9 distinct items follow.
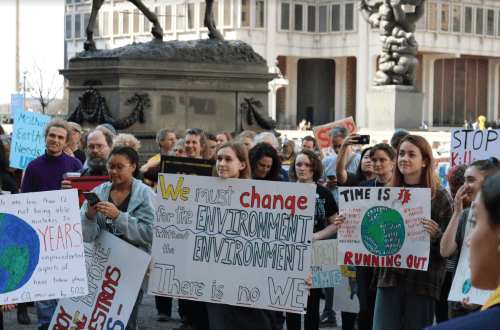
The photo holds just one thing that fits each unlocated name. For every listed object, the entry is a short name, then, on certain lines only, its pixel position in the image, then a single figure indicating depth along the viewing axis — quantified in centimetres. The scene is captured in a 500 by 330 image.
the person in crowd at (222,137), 1115
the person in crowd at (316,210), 710
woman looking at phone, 614
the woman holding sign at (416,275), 586
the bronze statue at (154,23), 1288
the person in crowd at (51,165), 785
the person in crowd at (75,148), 896
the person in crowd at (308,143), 1214
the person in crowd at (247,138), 988
